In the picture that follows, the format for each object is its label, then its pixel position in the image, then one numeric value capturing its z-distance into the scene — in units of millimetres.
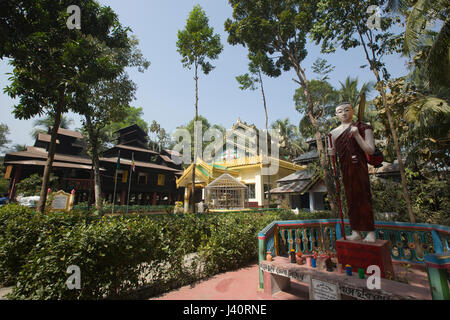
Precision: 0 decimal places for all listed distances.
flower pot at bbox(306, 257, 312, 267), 3557
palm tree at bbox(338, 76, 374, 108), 21375
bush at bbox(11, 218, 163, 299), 2877
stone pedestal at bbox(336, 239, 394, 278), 3238
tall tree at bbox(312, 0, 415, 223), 8844
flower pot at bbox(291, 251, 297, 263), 3629
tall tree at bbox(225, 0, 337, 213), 12945
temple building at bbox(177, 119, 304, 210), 19656
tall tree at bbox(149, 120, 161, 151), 45903
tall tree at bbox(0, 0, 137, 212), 7311
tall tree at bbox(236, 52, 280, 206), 16484
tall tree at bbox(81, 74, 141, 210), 18422
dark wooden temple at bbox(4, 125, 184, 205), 19000
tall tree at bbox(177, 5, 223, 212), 13297
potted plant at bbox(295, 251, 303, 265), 3495
